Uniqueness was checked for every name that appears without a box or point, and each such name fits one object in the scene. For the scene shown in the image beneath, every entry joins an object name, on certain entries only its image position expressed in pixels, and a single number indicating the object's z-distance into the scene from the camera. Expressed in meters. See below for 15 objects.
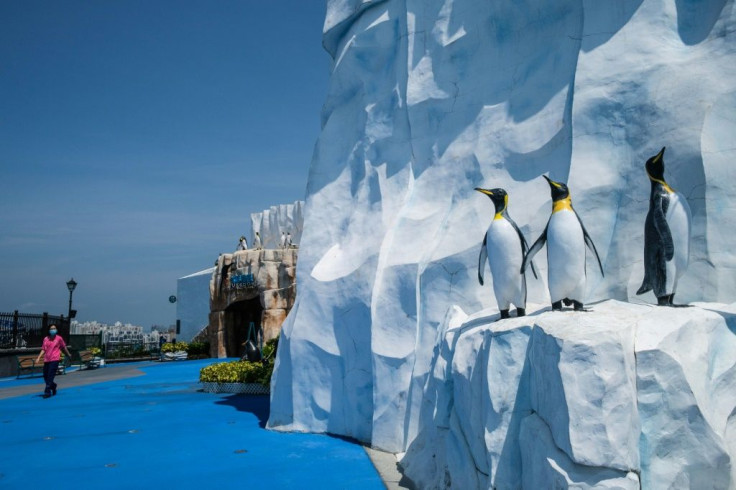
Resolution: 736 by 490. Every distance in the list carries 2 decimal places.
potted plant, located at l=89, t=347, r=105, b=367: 20.23
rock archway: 19.95
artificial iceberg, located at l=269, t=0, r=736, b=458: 4.96
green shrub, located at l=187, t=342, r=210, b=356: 24.51
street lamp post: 19.38
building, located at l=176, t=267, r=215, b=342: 28.54
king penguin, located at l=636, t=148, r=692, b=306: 4.04
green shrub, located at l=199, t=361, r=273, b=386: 11.55
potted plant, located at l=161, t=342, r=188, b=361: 23.75
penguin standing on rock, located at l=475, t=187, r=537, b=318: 4.38
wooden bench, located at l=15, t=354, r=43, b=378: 16.48
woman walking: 11.66
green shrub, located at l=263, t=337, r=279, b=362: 12.16
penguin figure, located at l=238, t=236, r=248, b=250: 22.92
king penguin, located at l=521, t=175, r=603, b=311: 3.95
